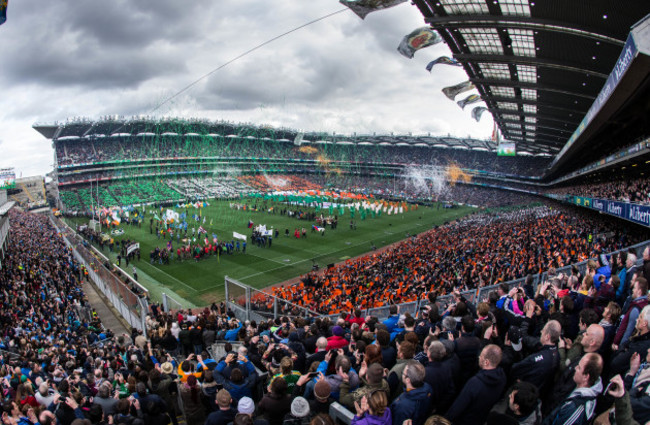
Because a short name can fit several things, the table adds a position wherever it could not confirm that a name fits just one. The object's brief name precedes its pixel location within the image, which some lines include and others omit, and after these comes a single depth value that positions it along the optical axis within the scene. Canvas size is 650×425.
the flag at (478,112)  31.88
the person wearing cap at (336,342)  5.83
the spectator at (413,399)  3.55
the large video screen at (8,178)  80.50
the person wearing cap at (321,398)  4.02
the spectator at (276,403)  4.37
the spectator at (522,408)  3.18
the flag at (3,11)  7.46
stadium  3.94
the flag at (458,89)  24.89
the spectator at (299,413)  3.99
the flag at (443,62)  20.34
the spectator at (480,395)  3.54
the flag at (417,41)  17.02
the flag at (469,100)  28.17
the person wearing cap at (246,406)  4.45
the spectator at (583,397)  3.08
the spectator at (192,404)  5.69
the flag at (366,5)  13.03
